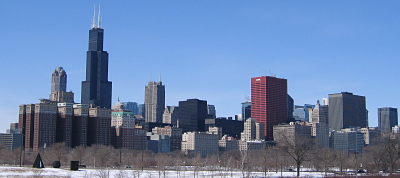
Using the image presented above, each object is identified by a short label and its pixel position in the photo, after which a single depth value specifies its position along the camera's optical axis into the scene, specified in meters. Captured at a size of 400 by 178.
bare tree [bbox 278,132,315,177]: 108.69
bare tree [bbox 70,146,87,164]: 173.62
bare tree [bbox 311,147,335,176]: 141.66
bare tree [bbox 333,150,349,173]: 153.19
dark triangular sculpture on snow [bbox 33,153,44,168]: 100.19
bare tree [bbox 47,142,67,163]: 179.20
